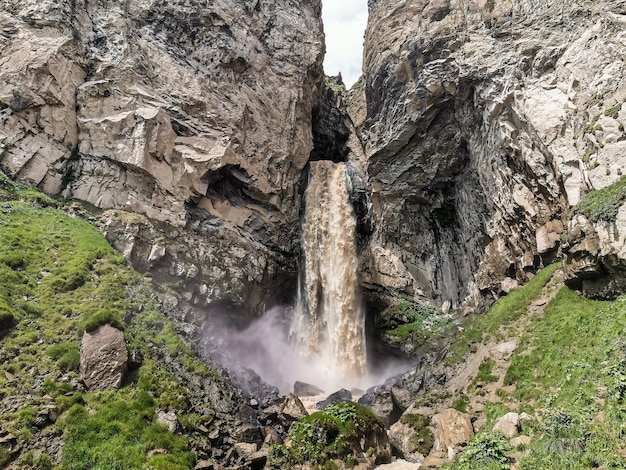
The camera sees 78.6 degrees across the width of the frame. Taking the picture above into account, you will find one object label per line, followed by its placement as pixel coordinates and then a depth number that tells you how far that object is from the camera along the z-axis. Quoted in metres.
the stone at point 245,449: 14.62
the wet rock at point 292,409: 18.95
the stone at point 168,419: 15.02
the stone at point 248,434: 15.89
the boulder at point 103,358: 15.94
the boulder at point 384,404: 20.61
